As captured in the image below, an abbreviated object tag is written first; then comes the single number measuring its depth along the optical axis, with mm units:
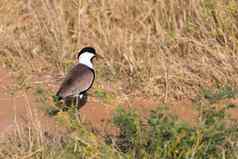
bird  13211
